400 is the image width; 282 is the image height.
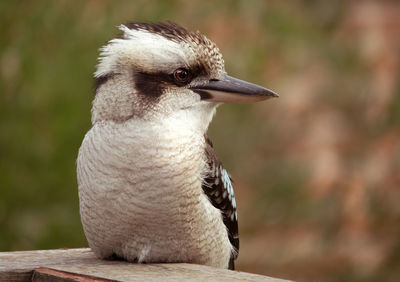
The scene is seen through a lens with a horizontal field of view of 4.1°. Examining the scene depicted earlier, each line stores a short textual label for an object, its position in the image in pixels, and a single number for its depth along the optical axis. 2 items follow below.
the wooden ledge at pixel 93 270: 3.92
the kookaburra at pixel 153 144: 4.00
